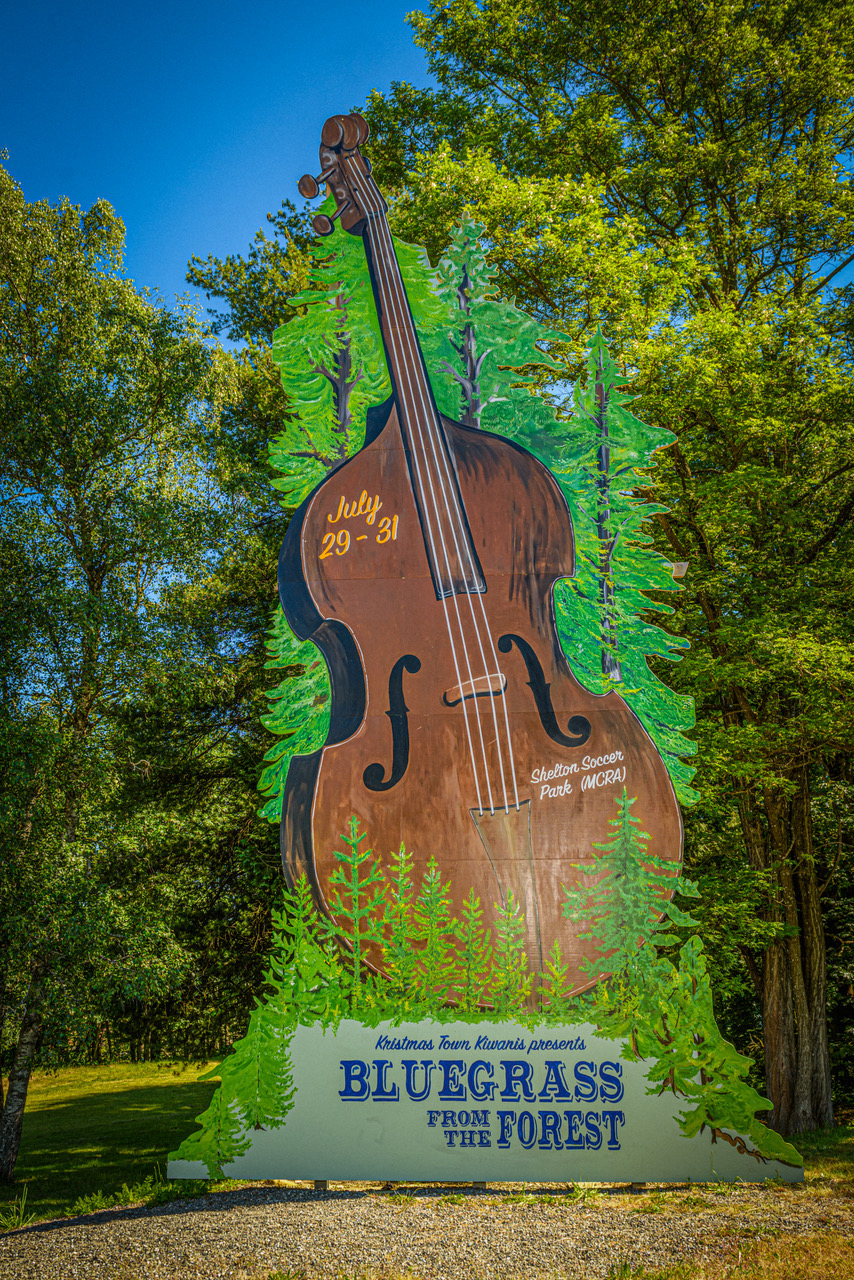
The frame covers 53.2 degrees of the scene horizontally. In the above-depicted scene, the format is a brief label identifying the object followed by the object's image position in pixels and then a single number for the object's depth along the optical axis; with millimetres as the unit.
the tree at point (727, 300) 10008
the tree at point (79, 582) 9094
